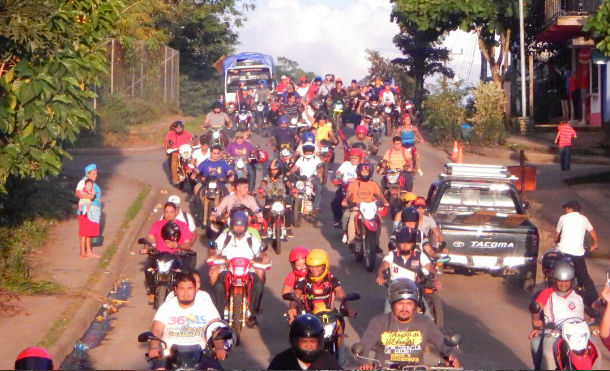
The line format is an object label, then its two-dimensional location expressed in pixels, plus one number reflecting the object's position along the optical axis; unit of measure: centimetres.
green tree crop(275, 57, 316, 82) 11515
